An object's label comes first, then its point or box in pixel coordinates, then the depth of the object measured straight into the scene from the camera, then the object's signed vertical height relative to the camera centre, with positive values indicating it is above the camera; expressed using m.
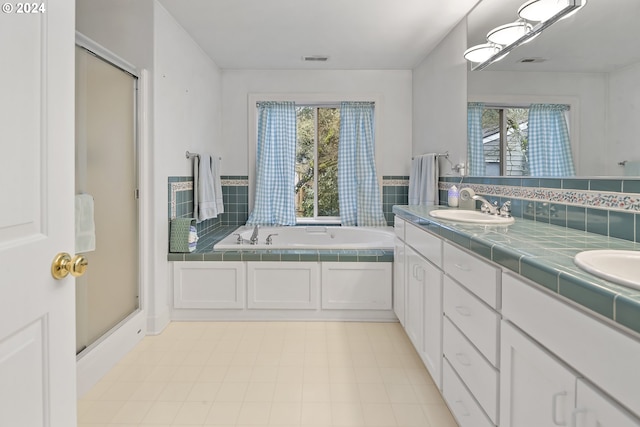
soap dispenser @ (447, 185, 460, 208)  2.84 +0.04
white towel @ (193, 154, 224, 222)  3.27 +0.11
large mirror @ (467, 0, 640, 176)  1.44 +0.55
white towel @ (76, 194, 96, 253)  1.81 -0.12
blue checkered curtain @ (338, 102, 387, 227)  4.13 +0.33
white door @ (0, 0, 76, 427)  0.76 -0.02
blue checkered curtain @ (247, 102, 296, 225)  4.10 +0.39
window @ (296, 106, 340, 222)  4.32 +0.43
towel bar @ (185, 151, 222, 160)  3.16 +0.38
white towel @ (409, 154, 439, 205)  3.44 +0.19
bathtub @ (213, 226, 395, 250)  3.86 -0.34
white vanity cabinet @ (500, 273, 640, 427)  0.71 -0.36
